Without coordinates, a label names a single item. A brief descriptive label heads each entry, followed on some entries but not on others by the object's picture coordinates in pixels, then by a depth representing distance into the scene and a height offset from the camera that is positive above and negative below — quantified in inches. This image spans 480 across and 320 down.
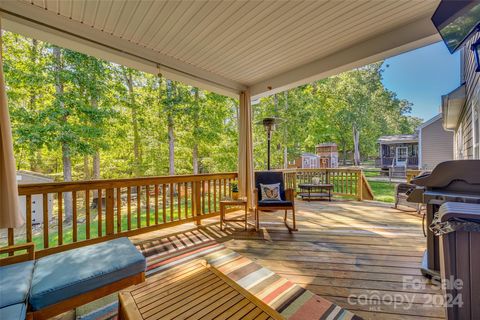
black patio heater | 171.8 +31.2
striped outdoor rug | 56.4 -43.2
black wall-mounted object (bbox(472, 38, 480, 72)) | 51.4 +27.0
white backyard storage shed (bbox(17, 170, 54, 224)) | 191.9 -35.9
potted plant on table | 142.7 -21.8
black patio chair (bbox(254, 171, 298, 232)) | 125.4 -26.1
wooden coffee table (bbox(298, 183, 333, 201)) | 213.9 -39.2
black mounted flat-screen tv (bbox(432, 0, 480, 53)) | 54.2 +39.9
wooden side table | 128.7 -28.3
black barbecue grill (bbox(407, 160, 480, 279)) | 60.0 -11.0
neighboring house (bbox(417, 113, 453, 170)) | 346.9 +23.4
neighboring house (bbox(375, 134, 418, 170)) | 474.7 +16.9
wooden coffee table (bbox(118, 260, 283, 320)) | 41.1 -31.7
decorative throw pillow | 141.3 -22.7
